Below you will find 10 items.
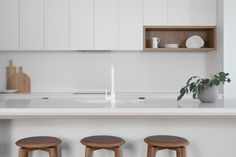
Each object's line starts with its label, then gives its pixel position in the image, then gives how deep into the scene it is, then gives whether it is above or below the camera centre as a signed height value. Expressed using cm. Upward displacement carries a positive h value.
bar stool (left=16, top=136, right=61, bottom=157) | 244 -49
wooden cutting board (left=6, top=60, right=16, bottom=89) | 483 -1
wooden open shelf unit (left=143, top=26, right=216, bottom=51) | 487 +55
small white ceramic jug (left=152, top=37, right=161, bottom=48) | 471 +44
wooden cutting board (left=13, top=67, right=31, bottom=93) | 482 -10
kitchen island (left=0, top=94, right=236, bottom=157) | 274 -45
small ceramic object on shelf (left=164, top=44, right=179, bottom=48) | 471 +39
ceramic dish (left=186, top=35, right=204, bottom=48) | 479 +44
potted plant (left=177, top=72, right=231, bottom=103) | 270 -12
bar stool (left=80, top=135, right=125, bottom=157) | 245 -49
